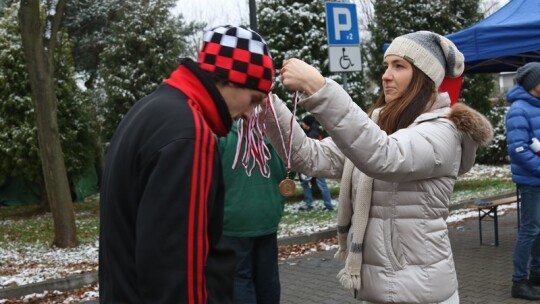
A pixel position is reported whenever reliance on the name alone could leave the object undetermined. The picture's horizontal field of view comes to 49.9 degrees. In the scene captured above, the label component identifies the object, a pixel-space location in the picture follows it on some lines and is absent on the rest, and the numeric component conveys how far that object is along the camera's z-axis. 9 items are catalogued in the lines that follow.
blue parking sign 7.61
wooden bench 7.69
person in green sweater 3.71
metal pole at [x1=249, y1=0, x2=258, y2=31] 8.63
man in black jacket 1.46
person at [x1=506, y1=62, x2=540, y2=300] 5.18
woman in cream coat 2.28
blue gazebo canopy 6.36
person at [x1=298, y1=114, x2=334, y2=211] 11.04
